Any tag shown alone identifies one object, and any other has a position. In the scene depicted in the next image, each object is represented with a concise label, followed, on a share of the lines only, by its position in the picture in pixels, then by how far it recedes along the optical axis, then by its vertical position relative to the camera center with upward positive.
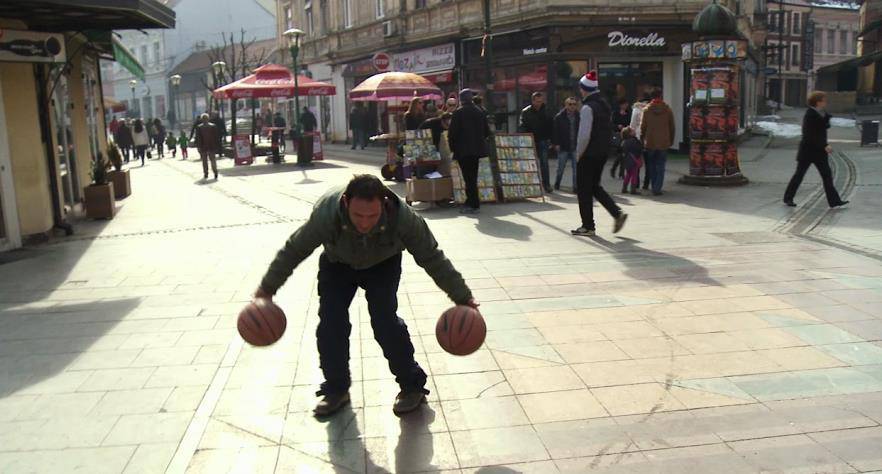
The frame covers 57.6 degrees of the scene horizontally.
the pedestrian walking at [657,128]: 13.00 -0.25
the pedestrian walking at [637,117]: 13.79 -0.07
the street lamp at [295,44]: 24.17 +2.54
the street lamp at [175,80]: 44.21 +2.64
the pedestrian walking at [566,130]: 13.55 -0.26
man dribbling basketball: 3.87 -0.75
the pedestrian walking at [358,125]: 31.58 -0.10
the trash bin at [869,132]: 23.42 -0.80
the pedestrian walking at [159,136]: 33.91 -0.29
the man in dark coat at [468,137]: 11.46 -0.26
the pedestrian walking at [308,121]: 30.91 +0.12
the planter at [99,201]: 12.37 -1.06
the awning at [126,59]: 14.30 +1.29
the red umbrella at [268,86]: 23.25 +1.16
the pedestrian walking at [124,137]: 29.28 -0.24
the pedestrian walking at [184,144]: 31.73 -0.62
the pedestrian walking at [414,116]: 14.70 +0.08
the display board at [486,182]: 12.77 -1.01
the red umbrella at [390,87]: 18.95 +0.81
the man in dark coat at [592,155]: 9.42 -0.48
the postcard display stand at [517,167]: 12.94 -0.81
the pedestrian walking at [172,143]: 35.14 -0.65
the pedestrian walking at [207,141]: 19.20 -0.32
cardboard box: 12.35 -1.05
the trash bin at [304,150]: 22.80 -0.73
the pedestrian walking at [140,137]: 28.39 -0.26
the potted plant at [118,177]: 15.82 -0.93
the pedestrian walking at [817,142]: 11.14 -0.49
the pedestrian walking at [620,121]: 16.52 -0.16
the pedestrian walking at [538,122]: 14.08 -0.11
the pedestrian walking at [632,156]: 13.41 -0.71
